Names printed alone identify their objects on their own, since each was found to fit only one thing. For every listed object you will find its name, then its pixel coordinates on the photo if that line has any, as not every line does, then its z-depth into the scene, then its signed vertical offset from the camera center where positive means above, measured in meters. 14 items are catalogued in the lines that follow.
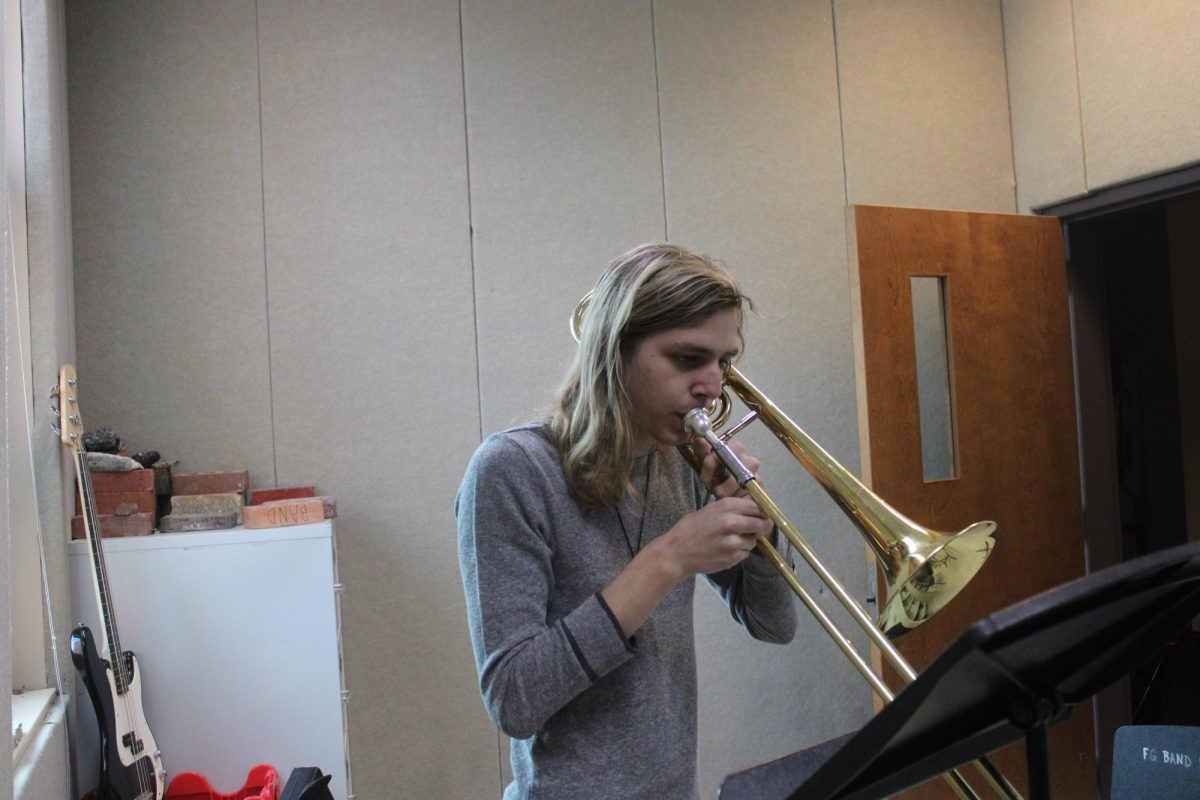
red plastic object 2.10 -0.73
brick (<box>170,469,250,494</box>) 2.44 -0.07
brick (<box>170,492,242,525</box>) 2.29 -0.12
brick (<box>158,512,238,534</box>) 2.26 -0.16
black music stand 0.60 -0.20
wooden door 2.88 +0.04
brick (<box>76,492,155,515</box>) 2.23 -0.10
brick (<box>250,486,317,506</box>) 2.49 -0.11
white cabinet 2.14 -0.43
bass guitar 1.87 -0.46
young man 1.09 -0.14
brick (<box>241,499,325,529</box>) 2.26 -0.15
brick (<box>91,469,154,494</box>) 2.24 -0.05
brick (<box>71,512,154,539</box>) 2.21 -0.15
